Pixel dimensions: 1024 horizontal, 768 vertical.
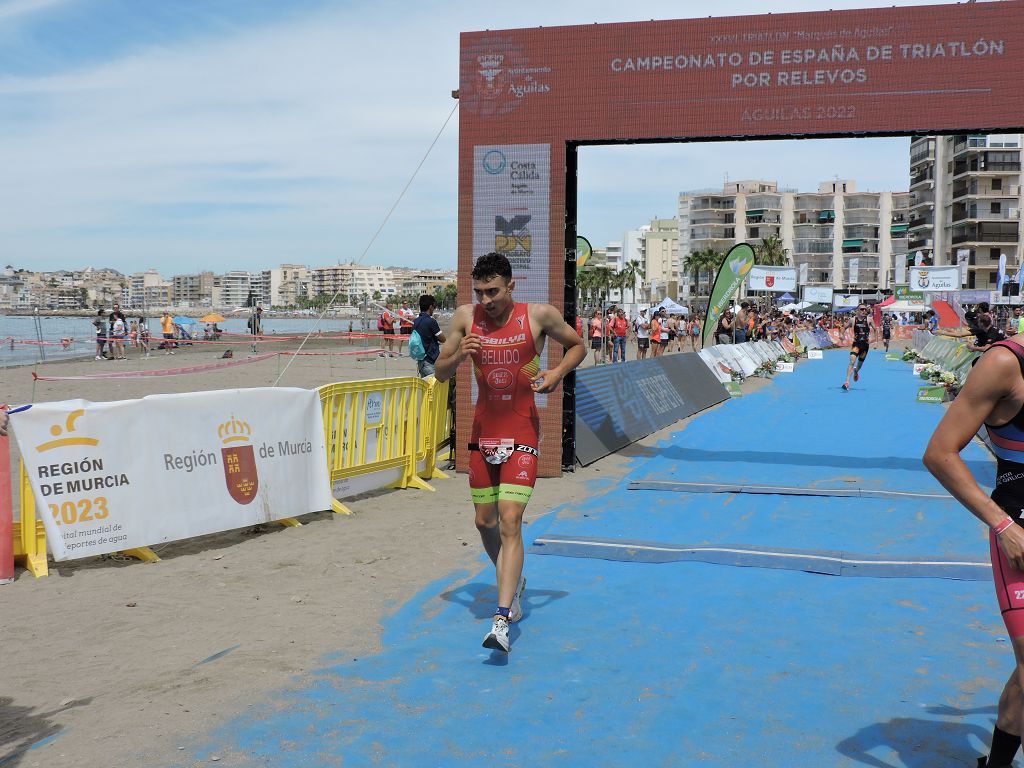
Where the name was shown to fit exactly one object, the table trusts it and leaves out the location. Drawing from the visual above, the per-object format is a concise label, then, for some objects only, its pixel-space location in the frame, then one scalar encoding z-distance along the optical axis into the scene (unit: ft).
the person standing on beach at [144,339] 116.51
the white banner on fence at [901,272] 222.42
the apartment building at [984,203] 296.30
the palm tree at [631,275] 544.62
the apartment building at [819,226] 455.22
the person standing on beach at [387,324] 99.79
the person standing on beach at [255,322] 141.72
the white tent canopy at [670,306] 176.96
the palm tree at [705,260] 431.02
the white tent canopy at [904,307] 186.70
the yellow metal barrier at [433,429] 34.06
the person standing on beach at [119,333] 107.76
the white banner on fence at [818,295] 248.73
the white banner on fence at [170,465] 21.29
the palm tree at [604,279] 539.70
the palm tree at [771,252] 417.69
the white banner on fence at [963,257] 181.31
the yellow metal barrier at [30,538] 21.35
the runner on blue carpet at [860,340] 73.56
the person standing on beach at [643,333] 91.25
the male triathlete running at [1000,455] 9.32
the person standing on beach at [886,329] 155.74
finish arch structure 31.32
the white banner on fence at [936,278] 140.36
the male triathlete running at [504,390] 16.79
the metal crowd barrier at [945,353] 68.49
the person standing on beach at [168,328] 127.03
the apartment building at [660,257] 595.06
